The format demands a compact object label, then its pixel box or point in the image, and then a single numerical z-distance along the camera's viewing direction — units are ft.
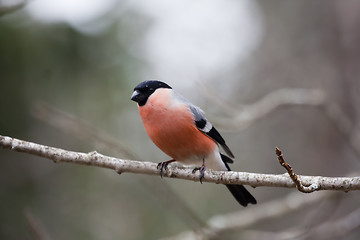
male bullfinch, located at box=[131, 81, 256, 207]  20.30
